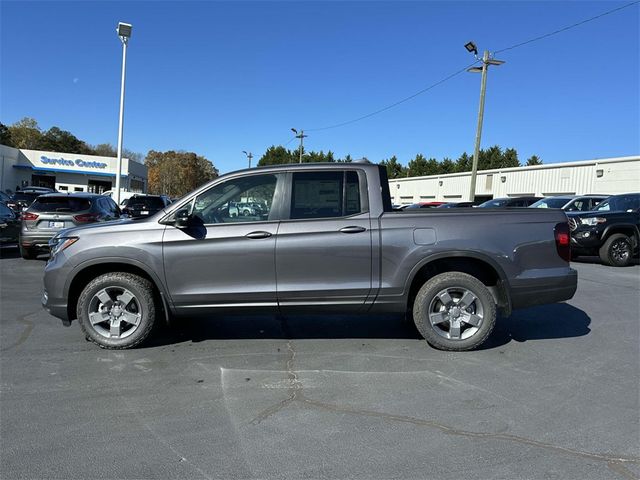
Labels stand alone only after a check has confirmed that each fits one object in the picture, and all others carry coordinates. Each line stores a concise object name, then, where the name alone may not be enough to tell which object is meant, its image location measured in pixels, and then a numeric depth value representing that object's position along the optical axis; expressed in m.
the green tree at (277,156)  75.35
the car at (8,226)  11.46
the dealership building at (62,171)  53.31
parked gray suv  10.85
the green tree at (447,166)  80.75
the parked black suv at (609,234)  11.99
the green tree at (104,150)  107.07
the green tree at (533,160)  82.61
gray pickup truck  4.87
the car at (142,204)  20.32
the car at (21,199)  21.08
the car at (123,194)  33.28
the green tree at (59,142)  87.19
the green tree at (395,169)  85.88
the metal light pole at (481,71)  24.72
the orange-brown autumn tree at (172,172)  90.12
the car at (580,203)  14.91
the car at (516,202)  19.05
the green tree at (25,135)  83.69
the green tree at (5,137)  81.62
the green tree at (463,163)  78.00
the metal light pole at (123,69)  23.59
